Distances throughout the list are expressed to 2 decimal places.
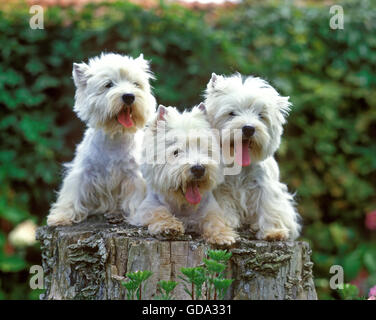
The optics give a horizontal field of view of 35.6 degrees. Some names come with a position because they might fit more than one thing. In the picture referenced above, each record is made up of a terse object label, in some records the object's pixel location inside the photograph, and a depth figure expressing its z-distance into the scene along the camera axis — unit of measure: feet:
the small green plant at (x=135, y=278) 10.91
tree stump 12.96
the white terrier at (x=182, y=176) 13.01
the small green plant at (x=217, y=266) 10.78
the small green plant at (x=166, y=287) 10.79
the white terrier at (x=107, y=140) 14.82
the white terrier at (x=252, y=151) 13.56
